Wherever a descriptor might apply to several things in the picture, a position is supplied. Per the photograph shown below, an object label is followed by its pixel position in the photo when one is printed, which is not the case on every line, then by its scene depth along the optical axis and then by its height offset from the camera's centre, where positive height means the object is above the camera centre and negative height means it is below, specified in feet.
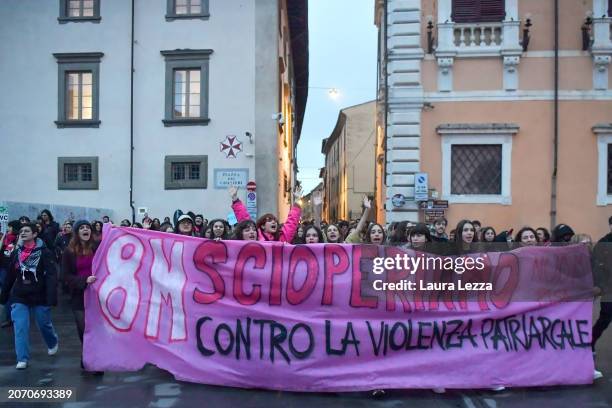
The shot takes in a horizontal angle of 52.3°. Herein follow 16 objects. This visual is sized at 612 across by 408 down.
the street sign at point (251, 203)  65.62 +0.19
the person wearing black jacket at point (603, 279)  23.44 -2.68
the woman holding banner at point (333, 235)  30.28 -1.44
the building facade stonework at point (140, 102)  69.62 +11.52
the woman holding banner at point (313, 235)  27.22 -1.31
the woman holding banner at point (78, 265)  23.94 -2.37
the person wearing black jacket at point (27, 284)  24.44 -3.25
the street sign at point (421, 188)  56.85 +1.65
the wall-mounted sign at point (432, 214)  57.11 -0.72
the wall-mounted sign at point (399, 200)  57.26 +0.54
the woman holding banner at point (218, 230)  29.58 -1.21
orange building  56.95 +8.87
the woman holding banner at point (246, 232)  25.29 -1.11
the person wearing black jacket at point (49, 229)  46.11 -1.98
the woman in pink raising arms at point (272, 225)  27.91 -0.91
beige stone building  150.82 +12.56
